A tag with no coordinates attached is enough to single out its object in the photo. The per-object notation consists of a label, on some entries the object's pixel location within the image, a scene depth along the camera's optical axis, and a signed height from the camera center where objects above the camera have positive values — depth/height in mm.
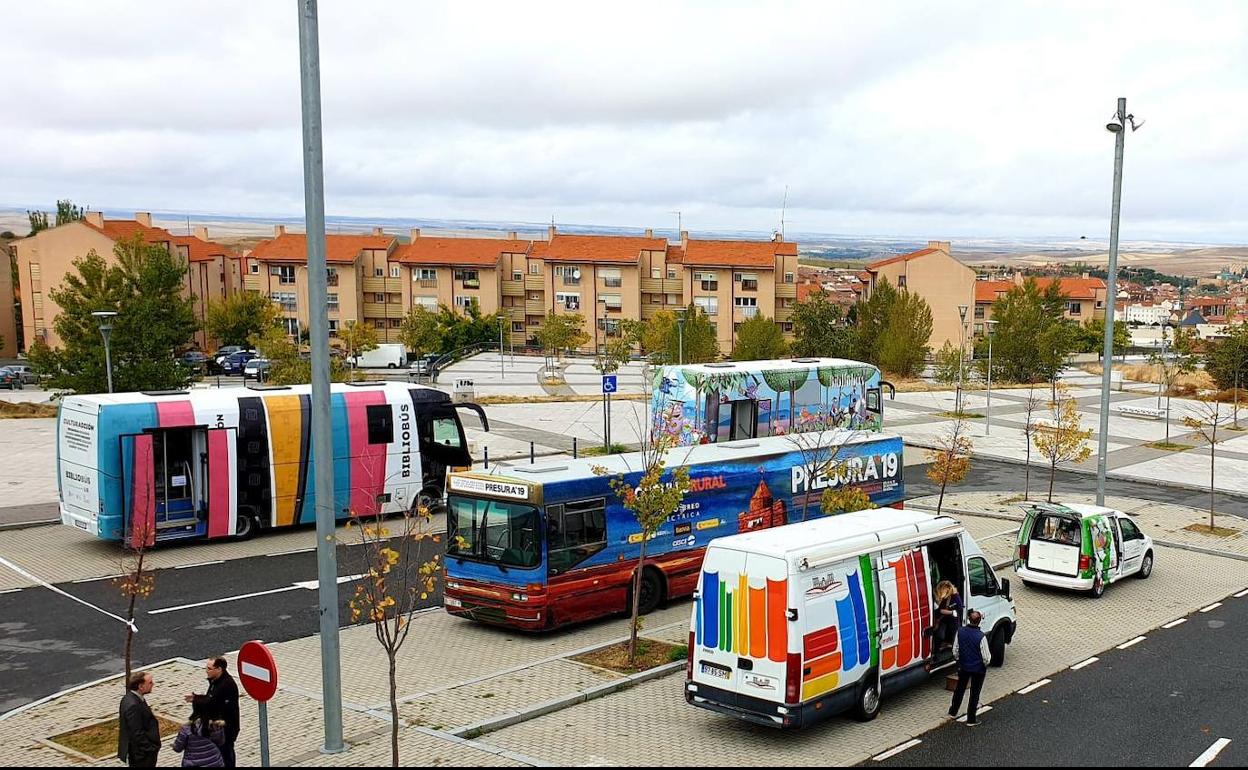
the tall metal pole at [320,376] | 10688 -966
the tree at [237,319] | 85062 -3047
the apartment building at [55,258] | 85000 +1621
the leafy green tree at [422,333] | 79500 -3858
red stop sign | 9961 -3622
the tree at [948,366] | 66812 -5112
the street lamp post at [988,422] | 44662 -5972
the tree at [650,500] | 15058 -3094
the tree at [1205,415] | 46469 -6142
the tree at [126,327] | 40031 -1776
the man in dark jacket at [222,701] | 10258 -3971
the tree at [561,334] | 79062 -3904
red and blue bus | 16203 -4008
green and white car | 19062 -4653
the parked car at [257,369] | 62812 -5388
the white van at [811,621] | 11766 -3819
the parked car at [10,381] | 65375 -6131
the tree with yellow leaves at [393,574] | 11031 -5330
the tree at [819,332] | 71688 -3199
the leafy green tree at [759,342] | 67938 -3729
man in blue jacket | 12609 -4360
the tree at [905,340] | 71125 -3644
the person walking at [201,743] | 10070 -4292
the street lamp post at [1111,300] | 22359 -314
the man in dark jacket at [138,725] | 10047 -4111
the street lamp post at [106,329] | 30825 -1463
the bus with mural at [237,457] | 21312 -3723
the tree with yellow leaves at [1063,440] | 27156 -3940
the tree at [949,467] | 24328 -4103
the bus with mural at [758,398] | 28328 -3194
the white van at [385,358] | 79438 -5664
